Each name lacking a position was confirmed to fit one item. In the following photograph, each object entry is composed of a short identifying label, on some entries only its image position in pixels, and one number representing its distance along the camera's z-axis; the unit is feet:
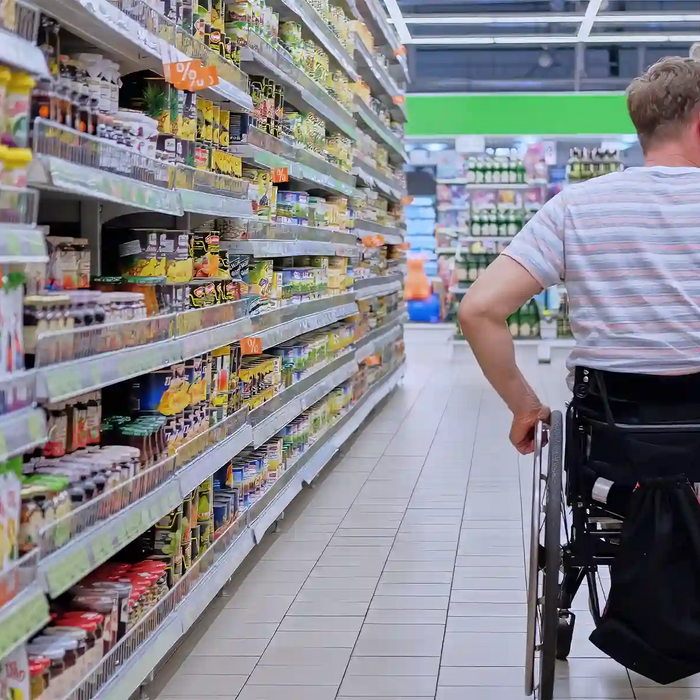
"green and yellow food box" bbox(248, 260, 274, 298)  14.89
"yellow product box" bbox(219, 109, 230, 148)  12.64
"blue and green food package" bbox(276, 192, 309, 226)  16.71
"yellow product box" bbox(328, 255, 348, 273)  21.90
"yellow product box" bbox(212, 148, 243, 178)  12.19
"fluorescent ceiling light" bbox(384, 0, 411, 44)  42.68
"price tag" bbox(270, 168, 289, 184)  15.39
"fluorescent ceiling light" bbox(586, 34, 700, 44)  48.60
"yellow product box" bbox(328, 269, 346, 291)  21.05
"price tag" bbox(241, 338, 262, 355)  13.42
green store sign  55.67
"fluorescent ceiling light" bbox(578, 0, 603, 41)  42.84
